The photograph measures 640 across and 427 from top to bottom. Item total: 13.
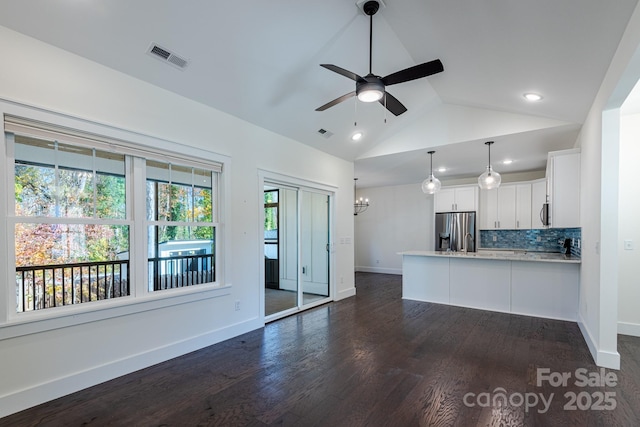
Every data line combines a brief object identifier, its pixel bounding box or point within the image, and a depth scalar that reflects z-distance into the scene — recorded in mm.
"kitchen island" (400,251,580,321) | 4480
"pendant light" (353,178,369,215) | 9264
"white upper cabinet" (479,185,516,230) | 6910
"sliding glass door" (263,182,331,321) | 5043
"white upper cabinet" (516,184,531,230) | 6672
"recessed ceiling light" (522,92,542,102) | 3600
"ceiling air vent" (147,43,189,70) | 2726
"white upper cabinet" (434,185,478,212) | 7289
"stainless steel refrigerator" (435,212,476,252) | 7250
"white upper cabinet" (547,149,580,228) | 4199
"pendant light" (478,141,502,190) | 4730
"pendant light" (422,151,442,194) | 5172
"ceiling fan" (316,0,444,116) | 2416
